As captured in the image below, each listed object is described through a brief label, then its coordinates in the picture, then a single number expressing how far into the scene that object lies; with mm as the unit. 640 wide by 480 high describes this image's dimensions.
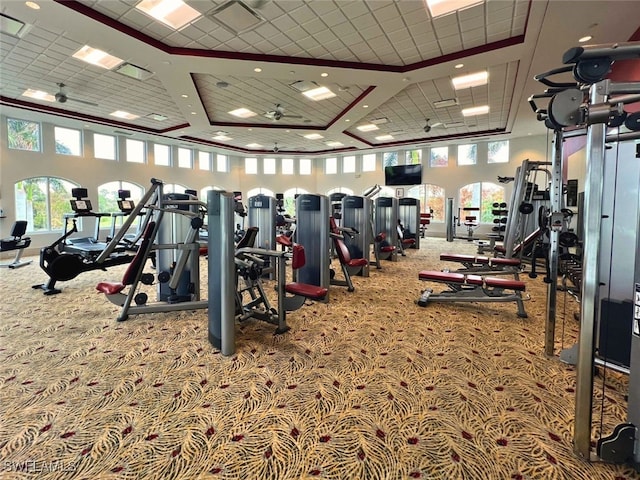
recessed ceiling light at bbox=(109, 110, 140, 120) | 9040
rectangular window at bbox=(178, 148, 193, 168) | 13398
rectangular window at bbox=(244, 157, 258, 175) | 16000
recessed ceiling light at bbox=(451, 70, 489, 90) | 6672
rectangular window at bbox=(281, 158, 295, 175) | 16531
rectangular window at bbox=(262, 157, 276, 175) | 16250
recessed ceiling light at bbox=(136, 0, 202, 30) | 4215
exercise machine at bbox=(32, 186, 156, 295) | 3652
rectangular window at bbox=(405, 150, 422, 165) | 14297
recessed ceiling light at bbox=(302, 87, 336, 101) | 7533
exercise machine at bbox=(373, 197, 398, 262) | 7652
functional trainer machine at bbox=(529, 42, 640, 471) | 1542
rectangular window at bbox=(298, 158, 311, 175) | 16797
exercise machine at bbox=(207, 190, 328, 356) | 2752
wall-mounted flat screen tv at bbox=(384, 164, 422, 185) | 14211
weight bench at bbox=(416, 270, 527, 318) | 3850
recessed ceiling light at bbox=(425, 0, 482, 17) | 4227
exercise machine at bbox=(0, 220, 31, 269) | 6461
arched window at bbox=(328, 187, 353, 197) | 16250
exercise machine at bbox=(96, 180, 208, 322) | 3648
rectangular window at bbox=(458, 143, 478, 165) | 13164
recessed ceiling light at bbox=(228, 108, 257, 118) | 9109
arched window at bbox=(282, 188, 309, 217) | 16697
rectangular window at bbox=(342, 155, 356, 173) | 16059
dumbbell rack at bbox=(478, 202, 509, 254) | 9228
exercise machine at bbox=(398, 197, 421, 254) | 9703
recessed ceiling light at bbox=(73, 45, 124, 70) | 5504
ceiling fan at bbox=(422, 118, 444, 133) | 10010
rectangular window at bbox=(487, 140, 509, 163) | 12539
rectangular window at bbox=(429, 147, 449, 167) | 13758
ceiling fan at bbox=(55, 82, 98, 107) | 6793
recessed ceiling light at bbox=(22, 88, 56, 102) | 7336
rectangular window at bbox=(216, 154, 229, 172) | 14975
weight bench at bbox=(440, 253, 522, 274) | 5176
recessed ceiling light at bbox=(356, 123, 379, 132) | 10846
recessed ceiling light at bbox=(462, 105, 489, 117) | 8875
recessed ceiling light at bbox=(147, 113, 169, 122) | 9227
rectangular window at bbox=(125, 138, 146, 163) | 11531
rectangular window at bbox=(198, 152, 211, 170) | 14148
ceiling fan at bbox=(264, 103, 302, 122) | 8289
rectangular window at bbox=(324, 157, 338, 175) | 16453
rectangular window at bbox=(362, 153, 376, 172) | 15484
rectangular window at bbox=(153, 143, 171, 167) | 12406
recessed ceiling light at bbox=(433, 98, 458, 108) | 8203
